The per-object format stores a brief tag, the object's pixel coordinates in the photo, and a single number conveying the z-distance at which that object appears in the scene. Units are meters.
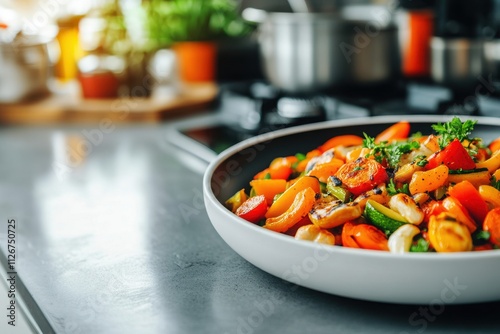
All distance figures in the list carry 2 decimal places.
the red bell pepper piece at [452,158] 1.04
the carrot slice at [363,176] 1.03
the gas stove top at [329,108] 1.88
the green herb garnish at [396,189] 1.02
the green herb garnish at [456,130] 1.09
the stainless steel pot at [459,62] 1.88
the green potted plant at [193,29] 2.53
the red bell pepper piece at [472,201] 0.96
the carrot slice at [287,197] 1.06
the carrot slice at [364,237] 0.92
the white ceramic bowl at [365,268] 0.83
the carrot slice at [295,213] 1.01
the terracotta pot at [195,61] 2.54
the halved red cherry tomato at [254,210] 1.07
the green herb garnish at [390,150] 1.09
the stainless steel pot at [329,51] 1.93
